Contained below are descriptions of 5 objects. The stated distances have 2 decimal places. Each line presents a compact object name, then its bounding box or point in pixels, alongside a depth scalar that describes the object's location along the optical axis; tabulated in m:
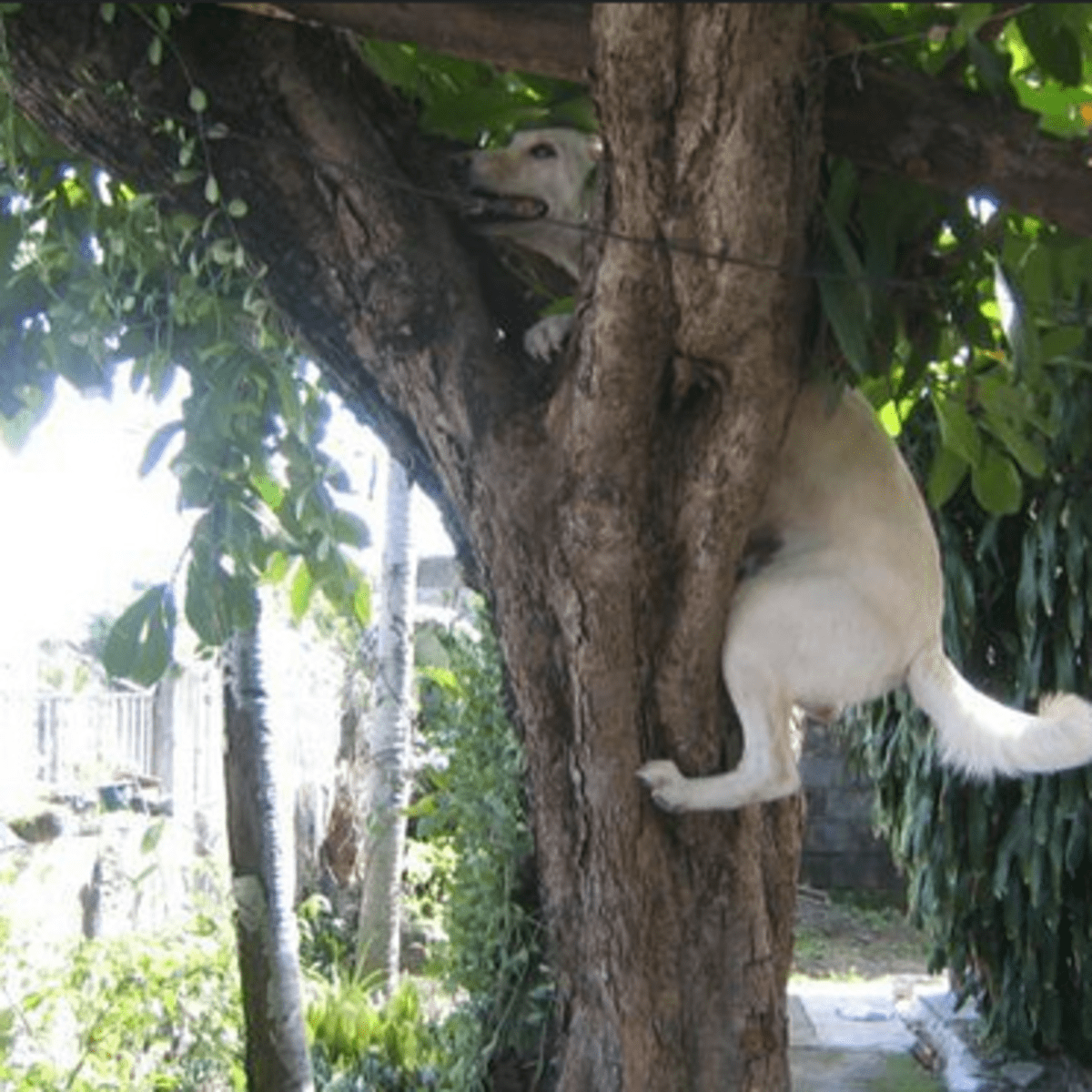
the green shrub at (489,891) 2.94
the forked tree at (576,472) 2.09
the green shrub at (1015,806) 5.33
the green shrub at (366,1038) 4.87
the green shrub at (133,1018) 4.40
